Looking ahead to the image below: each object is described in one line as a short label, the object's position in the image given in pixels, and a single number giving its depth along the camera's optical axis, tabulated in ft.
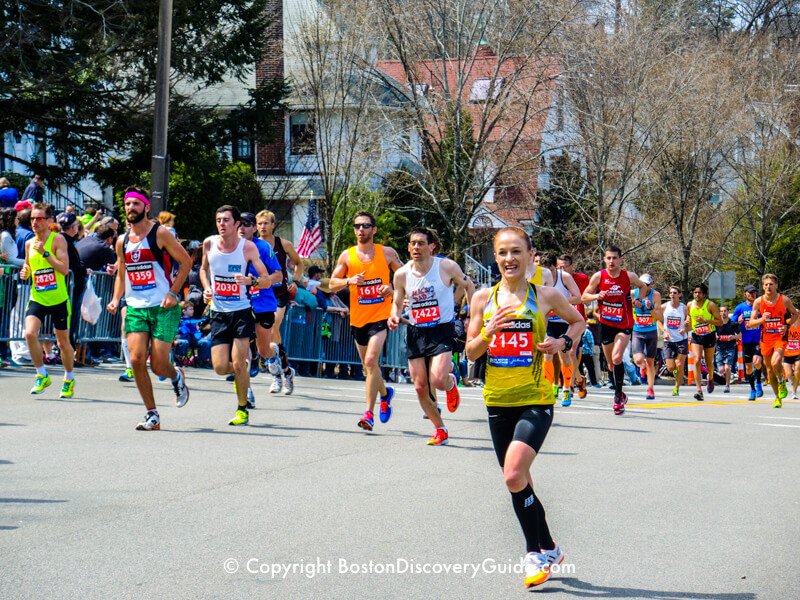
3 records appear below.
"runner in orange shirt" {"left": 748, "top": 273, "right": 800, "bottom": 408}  66.08
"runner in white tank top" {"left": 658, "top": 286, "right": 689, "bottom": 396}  76.43
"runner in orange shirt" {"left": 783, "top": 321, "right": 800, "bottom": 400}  68.08
